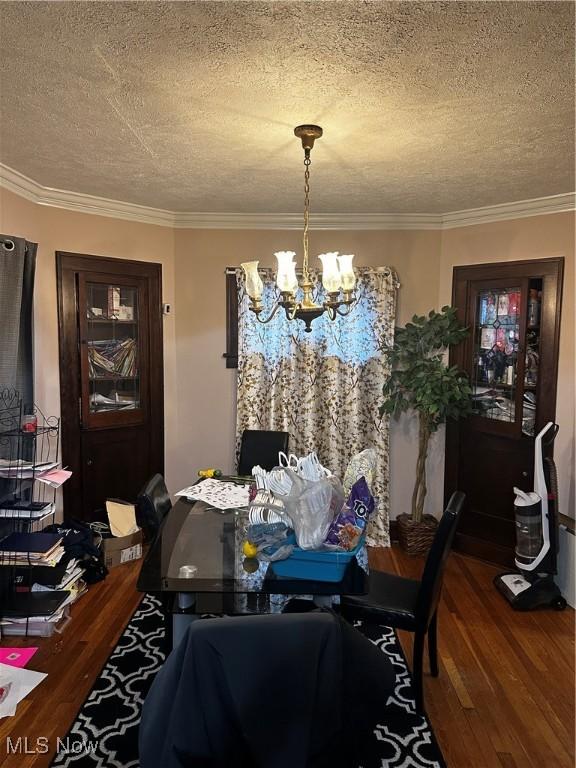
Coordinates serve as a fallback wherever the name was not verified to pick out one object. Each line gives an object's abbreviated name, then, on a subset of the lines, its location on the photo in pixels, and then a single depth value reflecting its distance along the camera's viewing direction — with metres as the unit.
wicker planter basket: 3.79
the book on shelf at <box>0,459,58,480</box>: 2.75
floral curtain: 3.92
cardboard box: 3.48
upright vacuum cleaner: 3.07
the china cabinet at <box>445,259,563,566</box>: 3.43
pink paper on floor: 2.51
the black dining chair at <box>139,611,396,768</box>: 1.29
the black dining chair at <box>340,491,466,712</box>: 2.18
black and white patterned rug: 1.97
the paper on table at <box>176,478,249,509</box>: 2.72
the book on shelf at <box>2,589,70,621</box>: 2.71
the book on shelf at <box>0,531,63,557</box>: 2.73
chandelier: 2.24
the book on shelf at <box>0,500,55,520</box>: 2.78
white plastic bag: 1.90
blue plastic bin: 1.92
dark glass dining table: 1.90
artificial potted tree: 3.58
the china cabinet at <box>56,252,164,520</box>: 3.55
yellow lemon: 2.07
